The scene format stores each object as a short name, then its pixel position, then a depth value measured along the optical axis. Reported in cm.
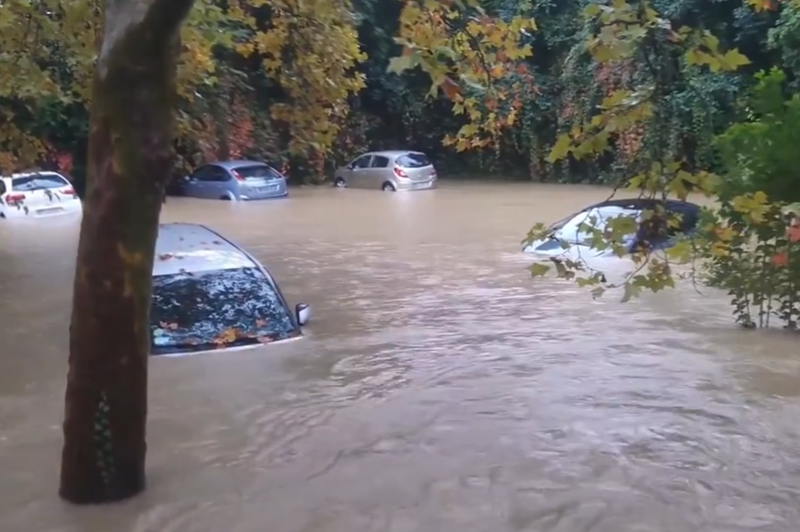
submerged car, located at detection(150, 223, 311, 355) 913
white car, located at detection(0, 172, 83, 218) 2195
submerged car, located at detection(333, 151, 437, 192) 3097
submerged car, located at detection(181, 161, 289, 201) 2684
